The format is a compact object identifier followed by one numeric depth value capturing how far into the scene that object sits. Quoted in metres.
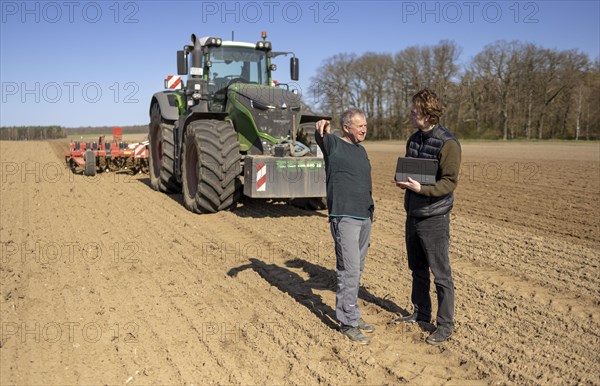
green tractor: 8.37
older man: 4.11
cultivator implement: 14.76
